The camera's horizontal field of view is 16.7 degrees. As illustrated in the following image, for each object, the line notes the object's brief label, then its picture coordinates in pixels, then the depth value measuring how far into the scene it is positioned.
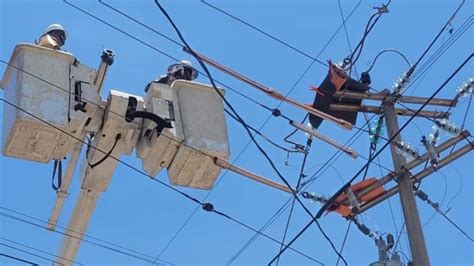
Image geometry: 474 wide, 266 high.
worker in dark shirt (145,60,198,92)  14.26
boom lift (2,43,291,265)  12.41
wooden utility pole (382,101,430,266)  15.92
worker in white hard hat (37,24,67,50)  13.30
